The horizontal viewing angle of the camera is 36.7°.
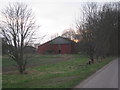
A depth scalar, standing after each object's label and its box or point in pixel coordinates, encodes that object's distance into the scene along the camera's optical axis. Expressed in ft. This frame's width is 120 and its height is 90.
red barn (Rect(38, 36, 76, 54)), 221.88
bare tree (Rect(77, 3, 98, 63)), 100.66
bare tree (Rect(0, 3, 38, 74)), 55.92
